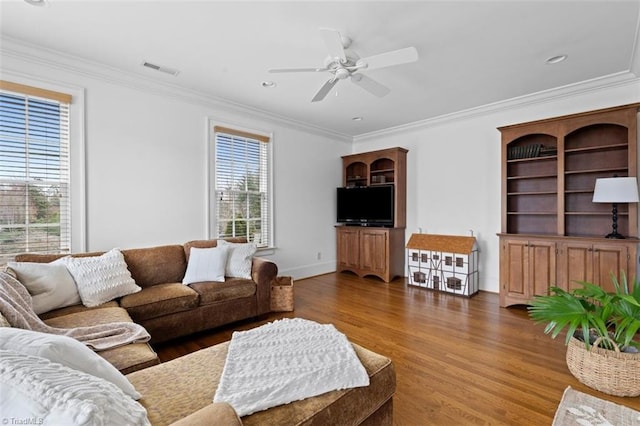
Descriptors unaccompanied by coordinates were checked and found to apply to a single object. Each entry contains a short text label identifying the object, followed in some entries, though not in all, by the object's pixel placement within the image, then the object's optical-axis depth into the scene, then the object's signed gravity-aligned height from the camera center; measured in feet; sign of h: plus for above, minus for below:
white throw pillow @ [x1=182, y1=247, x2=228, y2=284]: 10.21 -1.87
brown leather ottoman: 3.62 -2.52
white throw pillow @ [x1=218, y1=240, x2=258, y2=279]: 10.86 -1.78
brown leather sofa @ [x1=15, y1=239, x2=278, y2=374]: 7.48 -2.53
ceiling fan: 7.18 +3.99
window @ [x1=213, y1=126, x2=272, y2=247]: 13.58 +1.28
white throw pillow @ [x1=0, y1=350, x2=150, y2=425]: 2.30 -1.54
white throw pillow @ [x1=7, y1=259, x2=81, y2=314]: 7.27 -1.82
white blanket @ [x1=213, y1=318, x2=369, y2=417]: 3.94 -2.43
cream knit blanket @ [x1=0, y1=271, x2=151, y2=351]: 5.32 -2.34
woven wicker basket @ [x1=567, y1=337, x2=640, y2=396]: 6.20 -3.44
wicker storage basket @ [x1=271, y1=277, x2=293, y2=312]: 11.55 -3.33
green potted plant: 6.23 -2.88
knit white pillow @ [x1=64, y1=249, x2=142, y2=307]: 8.03 -1.86
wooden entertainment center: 16.31 -1.34
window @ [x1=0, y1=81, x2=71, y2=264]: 8.75 +1.30
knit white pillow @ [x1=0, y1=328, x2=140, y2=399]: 3.17 -1.58
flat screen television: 16.62 +0.38
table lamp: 9.61 +0.67
